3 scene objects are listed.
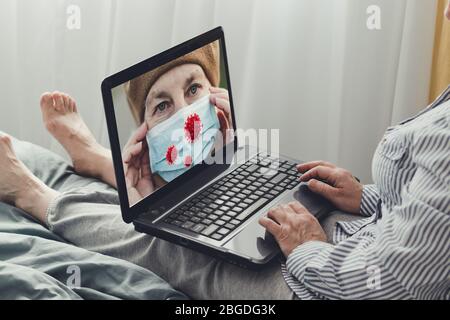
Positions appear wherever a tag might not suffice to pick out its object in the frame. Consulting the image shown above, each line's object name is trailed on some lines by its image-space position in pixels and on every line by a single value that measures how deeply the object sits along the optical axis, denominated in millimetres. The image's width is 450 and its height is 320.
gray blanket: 1935
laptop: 2023
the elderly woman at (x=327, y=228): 1844
